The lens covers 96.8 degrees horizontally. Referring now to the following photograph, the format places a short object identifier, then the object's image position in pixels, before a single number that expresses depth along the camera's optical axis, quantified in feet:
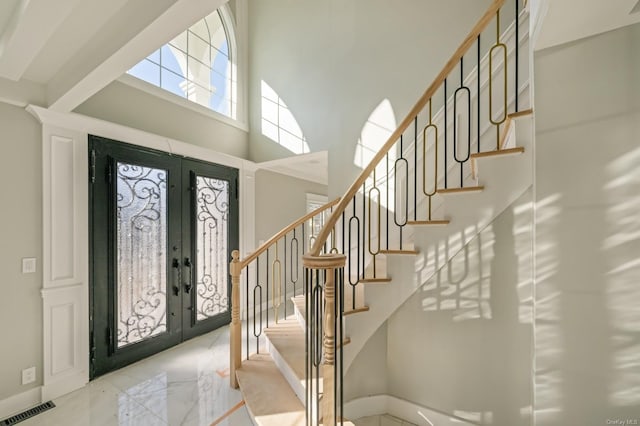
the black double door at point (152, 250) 8.86
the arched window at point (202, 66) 10.76
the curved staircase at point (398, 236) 5.38
